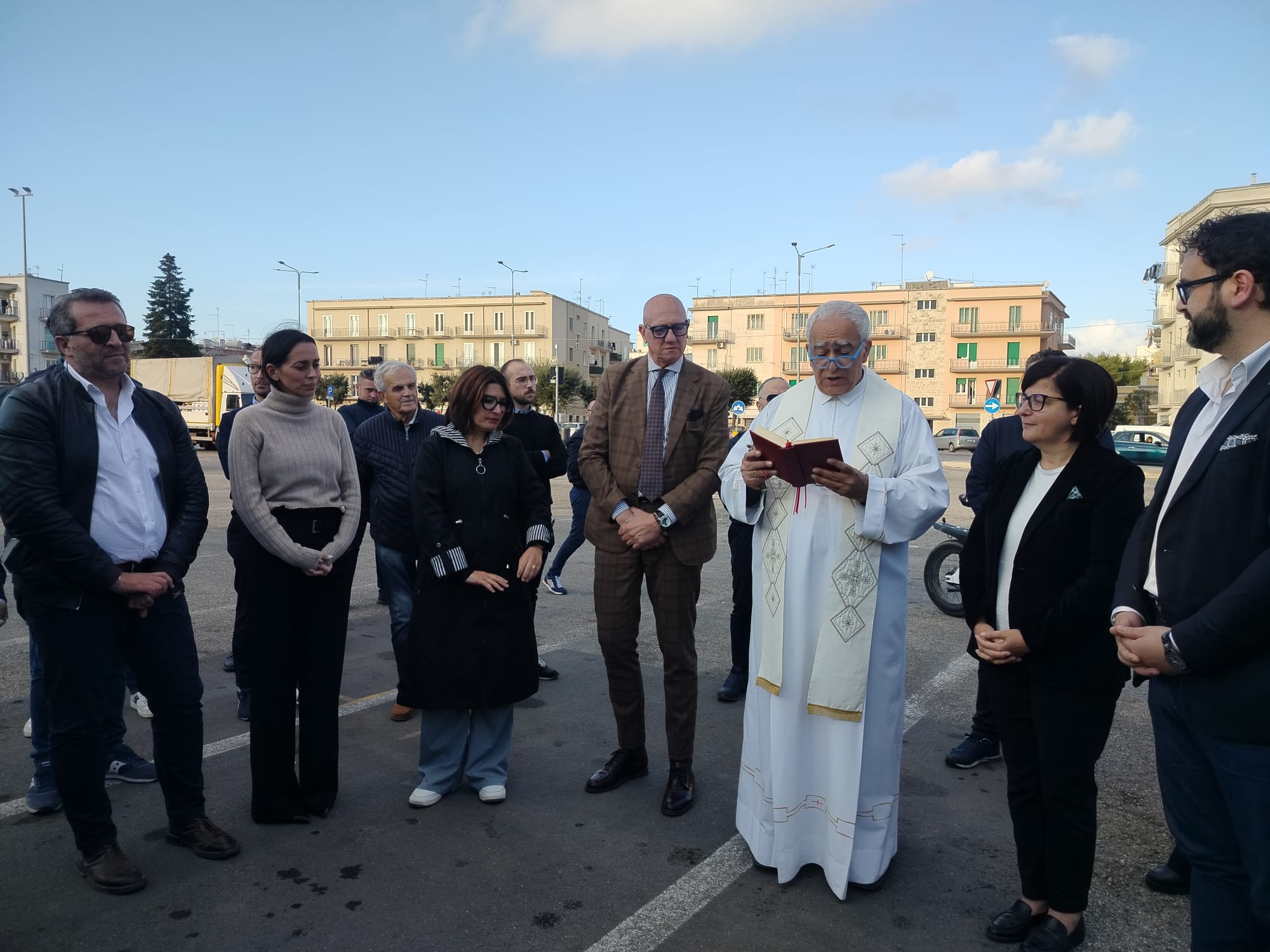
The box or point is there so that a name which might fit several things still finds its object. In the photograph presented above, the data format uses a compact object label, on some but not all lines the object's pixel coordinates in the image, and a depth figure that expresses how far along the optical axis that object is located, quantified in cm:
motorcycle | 770
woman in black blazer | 279
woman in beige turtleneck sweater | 368
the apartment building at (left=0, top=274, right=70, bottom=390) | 7581
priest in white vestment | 317
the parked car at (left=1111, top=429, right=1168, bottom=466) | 3475
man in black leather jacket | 309
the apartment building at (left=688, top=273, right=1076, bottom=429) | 7381
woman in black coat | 392
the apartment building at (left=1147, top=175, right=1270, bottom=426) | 4981
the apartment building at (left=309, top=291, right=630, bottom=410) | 8444
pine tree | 6850
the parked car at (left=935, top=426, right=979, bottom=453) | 5394
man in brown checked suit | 396
